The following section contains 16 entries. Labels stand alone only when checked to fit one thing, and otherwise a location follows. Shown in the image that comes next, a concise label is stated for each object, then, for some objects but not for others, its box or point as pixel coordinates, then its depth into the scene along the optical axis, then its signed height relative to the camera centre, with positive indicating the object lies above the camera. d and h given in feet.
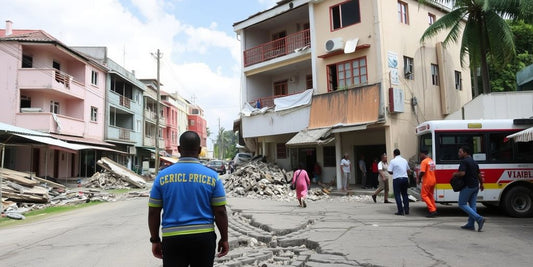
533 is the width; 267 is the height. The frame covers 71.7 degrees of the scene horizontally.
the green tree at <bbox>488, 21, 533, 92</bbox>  84.33 +21.06
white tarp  62.85 +10.35
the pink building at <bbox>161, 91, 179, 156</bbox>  176.55 +19.15
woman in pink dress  39.83 -2.56
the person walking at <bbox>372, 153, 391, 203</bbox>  41.88 -1.86
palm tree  52.42 +19.15
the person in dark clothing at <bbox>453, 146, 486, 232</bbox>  24.62 -1.87
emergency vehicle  31.30 -0.26
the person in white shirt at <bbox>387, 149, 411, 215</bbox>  32.14 -1.99
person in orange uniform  29.94 -2.04
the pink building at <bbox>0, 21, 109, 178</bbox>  77.56 +15.98
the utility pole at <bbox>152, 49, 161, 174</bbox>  104.91 +15.14
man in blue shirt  9.54 -1.36
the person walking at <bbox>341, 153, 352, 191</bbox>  56.29 -1.62
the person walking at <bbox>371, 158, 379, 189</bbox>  57.32 -2.73
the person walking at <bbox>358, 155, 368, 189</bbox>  59.72 -1.61
